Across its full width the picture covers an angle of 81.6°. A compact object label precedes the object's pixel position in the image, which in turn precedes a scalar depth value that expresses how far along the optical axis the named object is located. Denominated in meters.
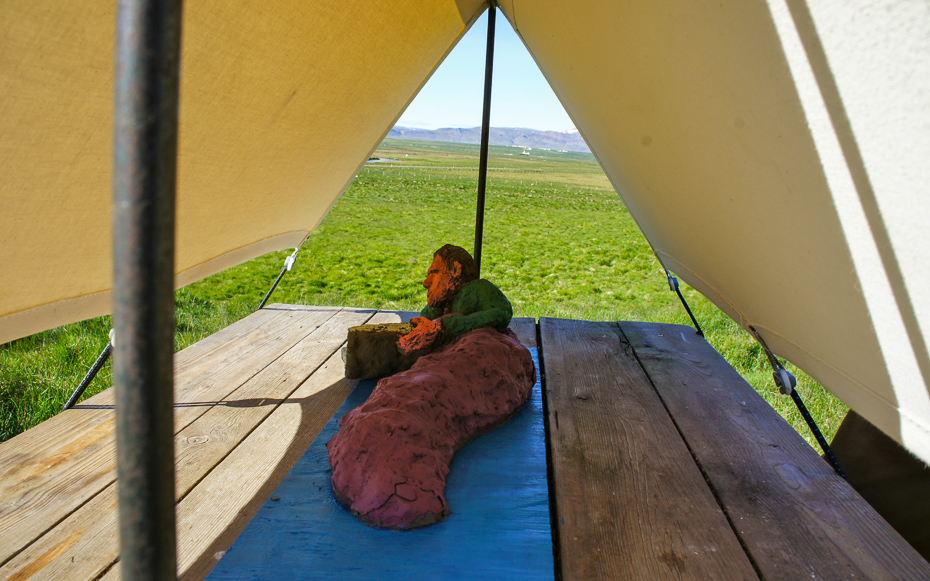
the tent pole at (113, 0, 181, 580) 0.35
